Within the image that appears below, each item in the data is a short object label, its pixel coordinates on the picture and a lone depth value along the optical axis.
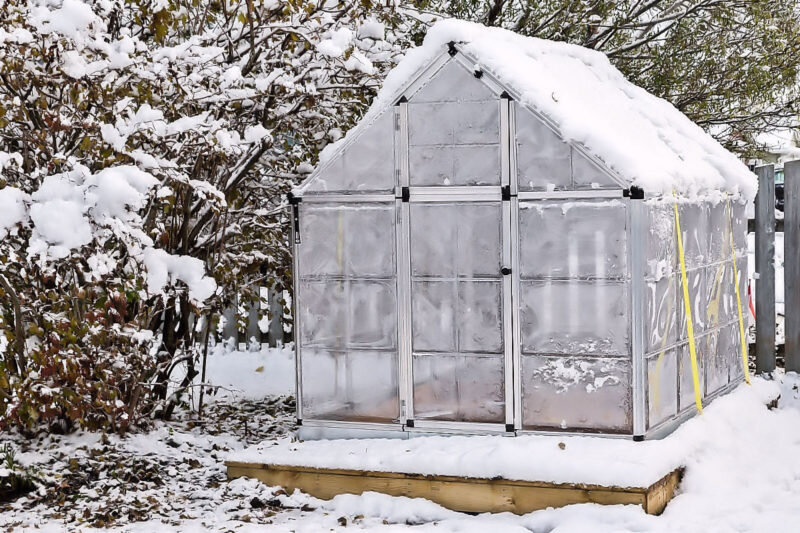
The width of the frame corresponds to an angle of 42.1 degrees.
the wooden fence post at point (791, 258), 8.66
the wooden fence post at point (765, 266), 8.81
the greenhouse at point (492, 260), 6.13
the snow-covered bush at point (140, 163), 5.61
